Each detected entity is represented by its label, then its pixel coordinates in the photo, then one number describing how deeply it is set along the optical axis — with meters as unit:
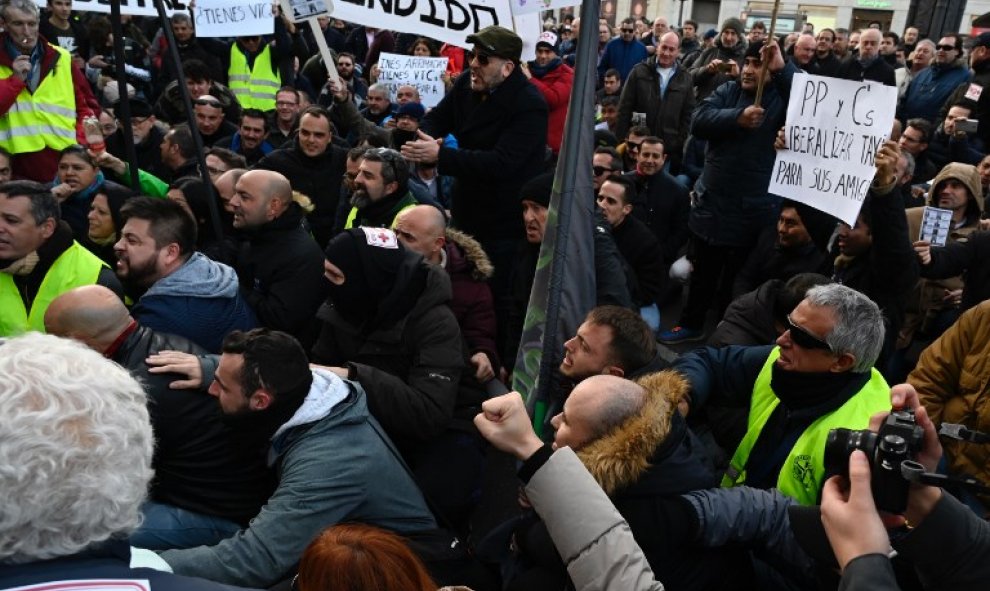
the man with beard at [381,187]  4.39
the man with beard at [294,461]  2.31
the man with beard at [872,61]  9.64
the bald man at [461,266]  3.66
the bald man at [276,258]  3.63
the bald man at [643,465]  2.00
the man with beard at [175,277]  3.21
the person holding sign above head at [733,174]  5.10
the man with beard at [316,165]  5.36
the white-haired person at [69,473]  1.10
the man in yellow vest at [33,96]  5.30
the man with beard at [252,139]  6.14
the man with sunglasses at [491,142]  4.36
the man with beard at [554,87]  6.84
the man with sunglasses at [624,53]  10.93
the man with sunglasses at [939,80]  8.62
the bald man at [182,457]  2.54
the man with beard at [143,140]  5.96
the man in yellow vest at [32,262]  3.36
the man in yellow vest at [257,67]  8.34
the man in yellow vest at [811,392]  2.44
